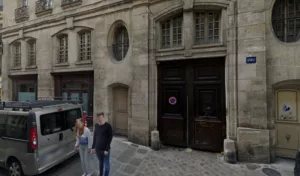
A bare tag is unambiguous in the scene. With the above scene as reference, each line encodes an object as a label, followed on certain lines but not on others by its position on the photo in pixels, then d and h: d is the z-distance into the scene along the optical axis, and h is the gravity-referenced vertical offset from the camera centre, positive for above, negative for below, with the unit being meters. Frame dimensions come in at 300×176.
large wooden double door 5.78 -0.50
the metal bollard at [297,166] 3.21 -1.47
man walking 4.11 -1.19
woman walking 4.30 -1.35
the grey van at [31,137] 4.05 -1.17
